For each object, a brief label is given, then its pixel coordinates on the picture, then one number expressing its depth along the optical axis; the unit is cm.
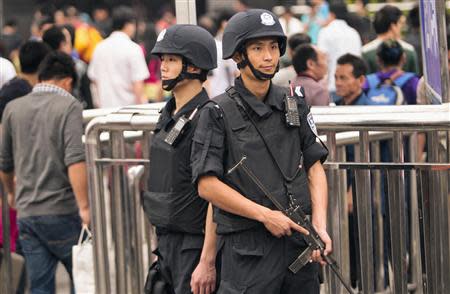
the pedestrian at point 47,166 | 1528
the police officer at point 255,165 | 1089
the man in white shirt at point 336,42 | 2772
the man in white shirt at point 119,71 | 2717
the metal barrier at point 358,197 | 1209
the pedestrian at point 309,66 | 1911
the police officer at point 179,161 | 1193
